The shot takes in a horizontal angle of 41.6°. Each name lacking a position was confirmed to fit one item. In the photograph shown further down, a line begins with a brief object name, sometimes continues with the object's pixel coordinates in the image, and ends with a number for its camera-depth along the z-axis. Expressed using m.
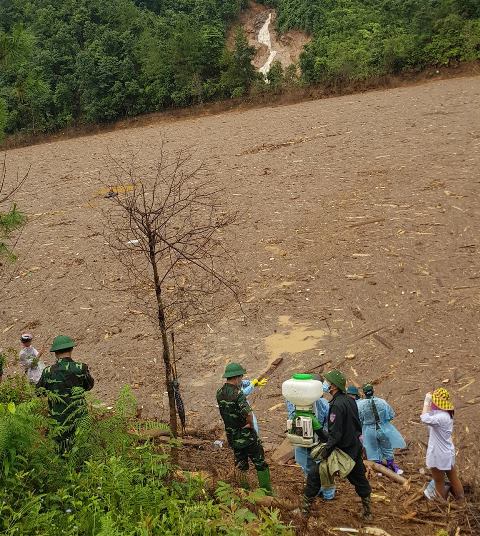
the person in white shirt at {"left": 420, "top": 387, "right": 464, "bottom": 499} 5.15
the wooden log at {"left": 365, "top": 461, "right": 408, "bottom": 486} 5.67
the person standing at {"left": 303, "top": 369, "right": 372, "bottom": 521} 4.73
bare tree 6.11
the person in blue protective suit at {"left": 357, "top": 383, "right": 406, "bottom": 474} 5.78
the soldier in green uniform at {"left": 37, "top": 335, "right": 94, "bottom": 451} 4.89
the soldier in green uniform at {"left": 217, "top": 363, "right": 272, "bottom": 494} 5.20
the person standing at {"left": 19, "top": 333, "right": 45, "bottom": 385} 7.72
